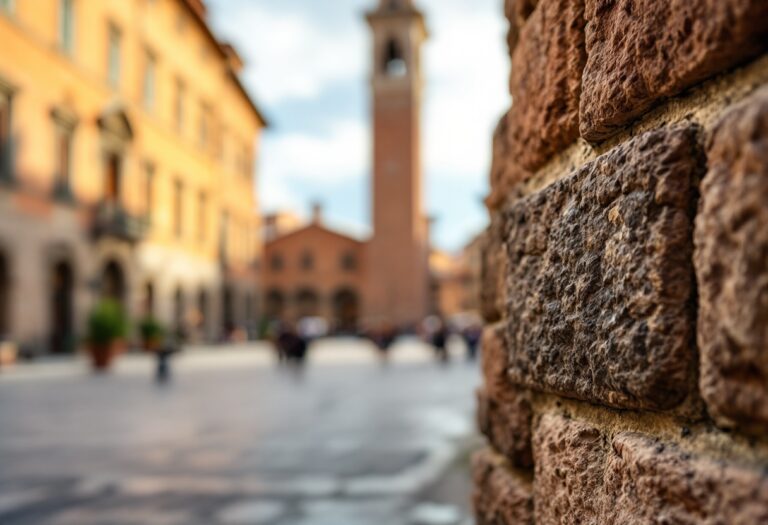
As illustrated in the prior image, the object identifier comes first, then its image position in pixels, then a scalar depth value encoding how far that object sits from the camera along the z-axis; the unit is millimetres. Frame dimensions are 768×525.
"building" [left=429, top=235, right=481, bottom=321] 63094
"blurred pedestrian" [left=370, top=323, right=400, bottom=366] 19859
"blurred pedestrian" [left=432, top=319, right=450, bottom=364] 18969
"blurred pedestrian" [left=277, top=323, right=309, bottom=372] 16875
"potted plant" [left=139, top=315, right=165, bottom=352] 19750
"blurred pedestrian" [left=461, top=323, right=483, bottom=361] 20109
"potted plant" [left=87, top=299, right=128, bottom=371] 14992
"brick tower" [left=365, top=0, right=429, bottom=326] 43938
